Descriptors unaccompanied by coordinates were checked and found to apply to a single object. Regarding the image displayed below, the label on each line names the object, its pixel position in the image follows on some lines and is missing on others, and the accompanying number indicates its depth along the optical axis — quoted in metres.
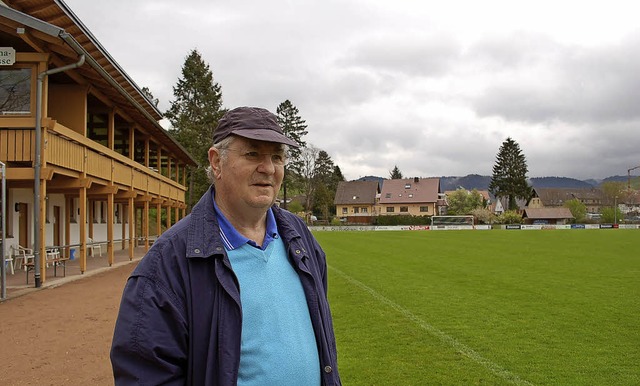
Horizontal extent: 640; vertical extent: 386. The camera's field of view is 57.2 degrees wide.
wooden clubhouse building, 13.73
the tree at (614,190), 127.25
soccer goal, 77.74
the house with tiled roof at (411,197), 105.75
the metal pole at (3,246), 11.53
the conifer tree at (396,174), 137.00
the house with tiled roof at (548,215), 102.69
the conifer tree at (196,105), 58.25
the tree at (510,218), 82.56
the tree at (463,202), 100.31
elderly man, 2.21
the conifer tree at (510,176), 101.12
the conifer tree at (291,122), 81.62
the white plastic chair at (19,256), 17.60
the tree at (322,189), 97.94
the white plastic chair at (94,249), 25.30
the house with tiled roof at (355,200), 109.69
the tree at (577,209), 105.82
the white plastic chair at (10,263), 16.61
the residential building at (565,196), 156.02
